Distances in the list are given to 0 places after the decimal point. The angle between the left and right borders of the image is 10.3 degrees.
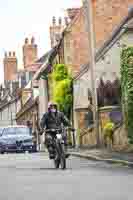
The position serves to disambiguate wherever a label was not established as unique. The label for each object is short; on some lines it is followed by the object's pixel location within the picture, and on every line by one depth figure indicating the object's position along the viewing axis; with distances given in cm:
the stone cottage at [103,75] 3212
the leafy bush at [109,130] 3142
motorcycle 1855
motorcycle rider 1880
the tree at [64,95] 4581
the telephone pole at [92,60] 3231
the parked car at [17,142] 4100
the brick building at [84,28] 4412
